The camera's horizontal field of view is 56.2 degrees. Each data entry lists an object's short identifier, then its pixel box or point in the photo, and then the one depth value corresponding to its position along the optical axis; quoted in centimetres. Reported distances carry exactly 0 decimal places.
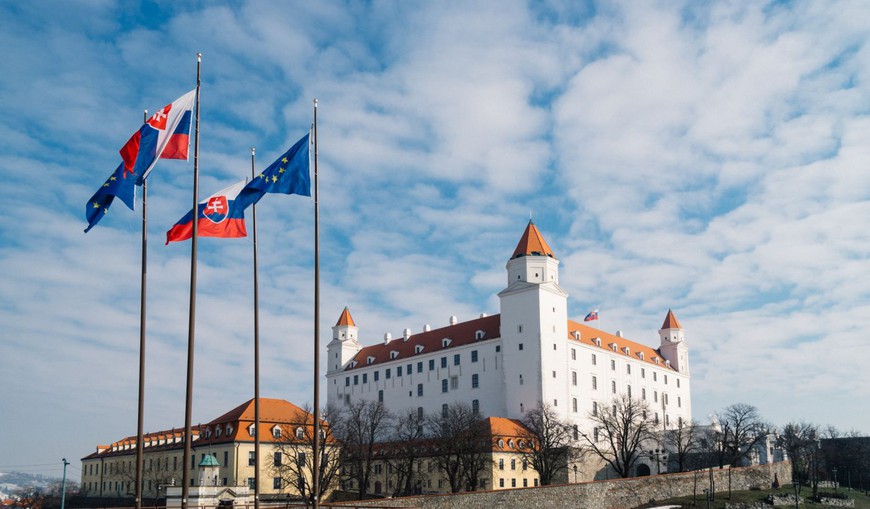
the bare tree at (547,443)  7775
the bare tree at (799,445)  10262
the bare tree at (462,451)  7456
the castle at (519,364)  9338
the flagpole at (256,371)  2974
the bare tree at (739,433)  8956
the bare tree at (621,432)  8444
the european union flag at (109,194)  2631
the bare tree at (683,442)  9701
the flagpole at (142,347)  2533
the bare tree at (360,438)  7412
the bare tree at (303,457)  7006
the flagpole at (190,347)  2203
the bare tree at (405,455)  7794
